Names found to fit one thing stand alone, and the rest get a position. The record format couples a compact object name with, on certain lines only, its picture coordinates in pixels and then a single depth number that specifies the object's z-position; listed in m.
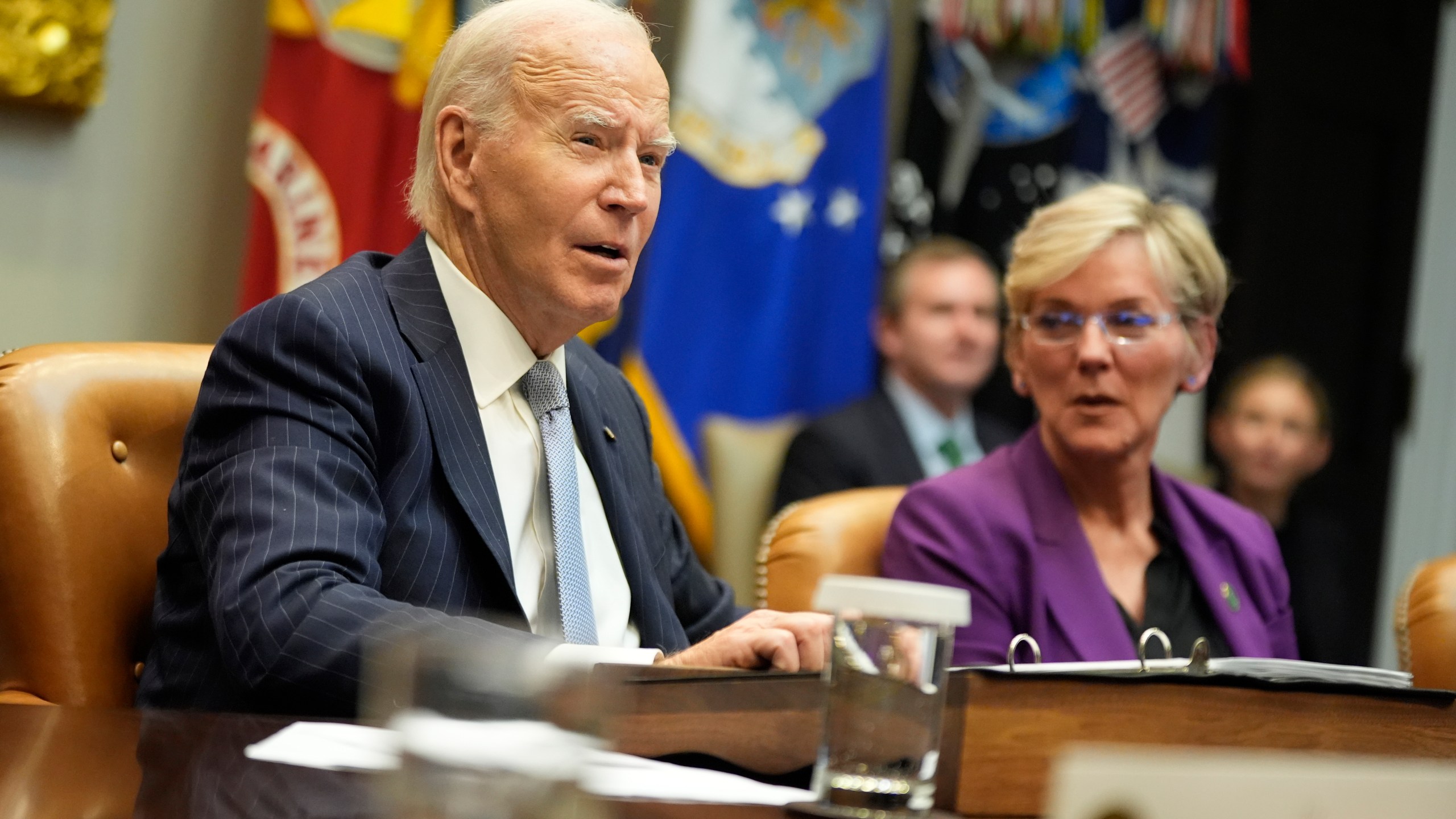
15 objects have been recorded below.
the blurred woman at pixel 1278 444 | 4.81
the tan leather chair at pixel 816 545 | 3.65
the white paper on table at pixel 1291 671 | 3.17
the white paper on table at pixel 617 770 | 2.90
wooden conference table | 2.72
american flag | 5.14
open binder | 3.11
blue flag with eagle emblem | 4.60
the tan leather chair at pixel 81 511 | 3.39
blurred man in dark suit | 4.68
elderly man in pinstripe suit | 3.28
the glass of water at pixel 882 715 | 2.82
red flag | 4.26
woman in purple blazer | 3.67
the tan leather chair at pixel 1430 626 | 3.70
